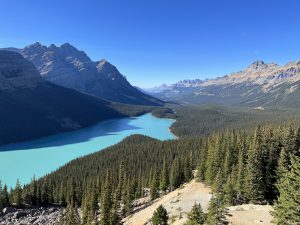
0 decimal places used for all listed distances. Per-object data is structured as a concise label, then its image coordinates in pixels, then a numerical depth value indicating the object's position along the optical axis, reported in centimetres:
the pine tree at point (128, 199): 6450
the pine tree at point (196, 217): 3086
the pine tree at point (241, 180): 5142
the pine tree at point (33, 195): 8641
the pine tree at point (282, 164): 5002
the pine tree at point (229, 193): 4713
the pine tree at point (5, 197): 7928
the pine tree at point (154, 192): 7089
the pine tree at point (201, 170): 6770
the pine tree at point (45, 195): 8819
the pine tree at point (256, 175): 4957
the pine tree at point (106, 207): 5023
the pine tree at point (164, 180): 7953
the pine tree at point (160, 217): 3801
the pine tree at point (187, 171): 7980
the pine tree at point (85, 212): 5891
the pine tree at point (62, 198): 8873
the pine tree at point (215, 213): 3034
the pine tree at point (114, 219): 4948
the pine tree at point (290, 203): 2677
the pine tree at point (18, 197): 8225
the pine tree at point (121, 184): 7589
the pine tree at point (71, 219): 5286
